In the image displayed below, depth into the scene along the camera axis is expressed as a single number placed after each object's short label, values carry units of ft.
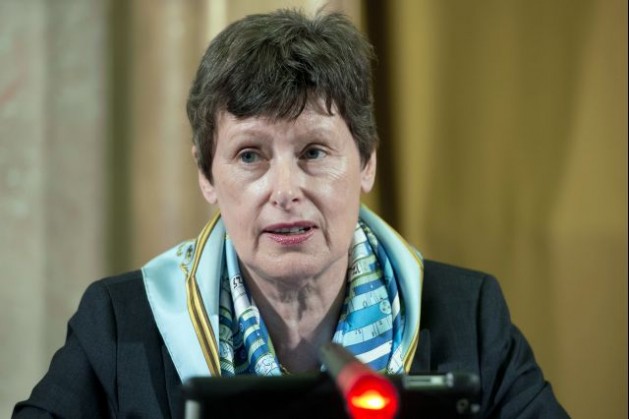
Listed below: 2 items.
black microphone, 9.17
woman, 10.97
